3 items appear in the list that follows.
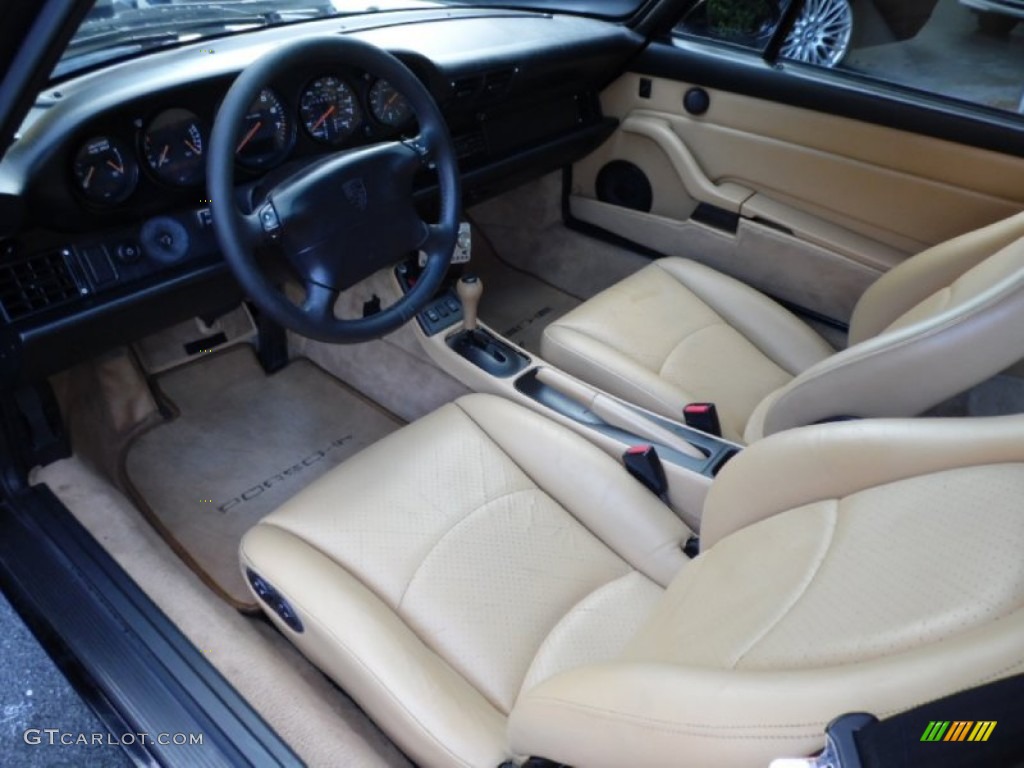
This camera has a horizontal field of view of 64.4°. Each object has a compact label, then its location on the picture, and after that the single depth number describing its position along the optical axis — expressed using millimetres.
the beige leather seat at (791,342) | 1147
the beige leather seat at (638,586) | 646
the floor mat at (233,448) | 1723
